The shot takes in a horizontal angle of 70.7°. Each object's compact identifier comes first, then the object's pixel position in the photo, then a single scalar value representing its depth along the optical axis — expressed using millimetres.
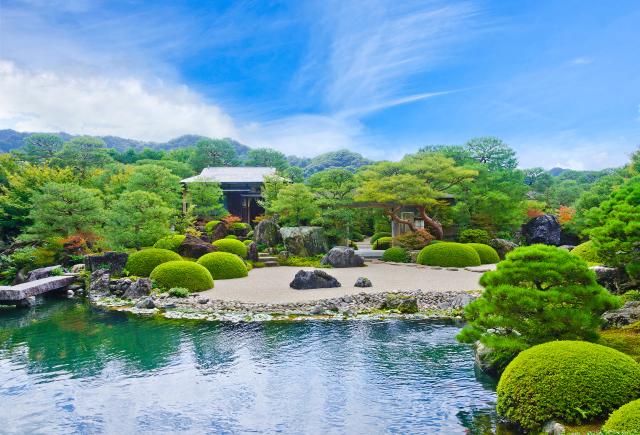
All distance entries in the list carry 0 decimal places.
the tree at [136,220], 18844
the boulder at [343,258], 20984
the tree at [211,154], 54938
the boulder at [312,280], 15258
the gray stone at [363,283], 15520
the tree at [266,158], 55753
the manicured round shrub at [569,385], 5094
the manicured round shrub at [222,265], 17891
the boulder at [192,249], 19931
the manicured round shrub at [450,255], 20828
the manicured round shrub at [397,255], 22938
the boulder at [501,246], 24344
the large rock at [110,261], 17266
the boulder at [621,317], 8281
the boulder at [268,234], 24875
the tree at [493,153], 37938
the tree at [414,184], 23594
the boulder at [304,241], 23359
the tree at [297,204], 24203
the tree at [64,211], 19297
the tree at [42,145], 53894
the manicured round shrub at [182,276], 15289
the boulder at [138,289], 14695
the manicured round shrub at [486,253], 22328
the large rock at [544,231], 27766
